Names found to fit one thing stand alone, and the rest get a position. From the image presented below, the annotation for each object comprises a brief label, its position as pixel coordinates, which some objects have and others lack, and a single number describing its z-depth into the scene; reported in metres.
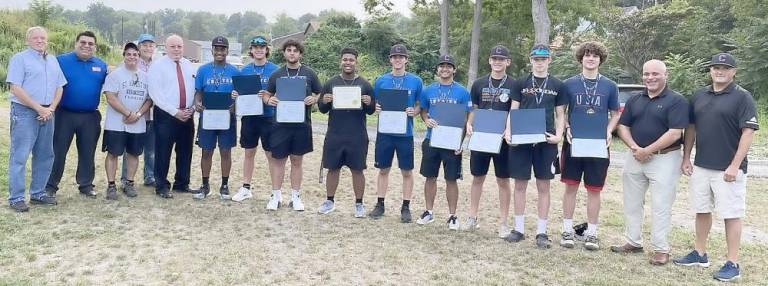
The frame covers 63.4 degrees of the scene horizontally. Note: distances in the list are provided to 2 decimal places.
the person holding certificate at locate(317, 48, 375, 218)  6.41
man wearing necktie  6.96
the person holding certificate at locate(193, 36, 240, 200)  7.00
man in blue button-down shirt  6.22
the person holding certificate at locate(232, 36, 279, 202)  6.91
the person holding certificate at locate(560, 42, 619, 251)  5.59
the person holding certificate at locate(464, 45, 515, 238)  5.85
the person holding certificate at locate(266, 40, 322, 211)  6.64
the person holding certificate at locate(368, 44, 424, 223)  6.39
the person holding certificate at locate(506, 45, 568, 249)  5.68
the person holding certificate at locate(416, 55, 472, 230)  6.18
